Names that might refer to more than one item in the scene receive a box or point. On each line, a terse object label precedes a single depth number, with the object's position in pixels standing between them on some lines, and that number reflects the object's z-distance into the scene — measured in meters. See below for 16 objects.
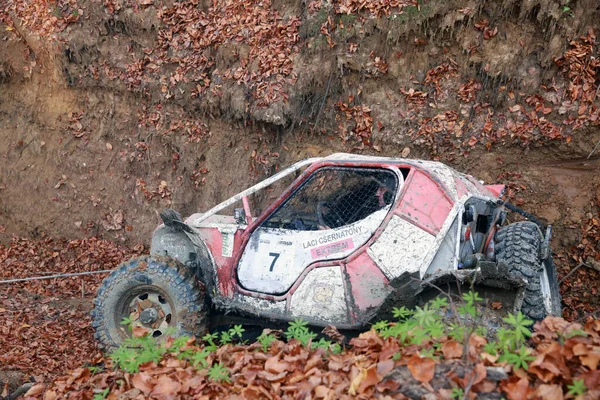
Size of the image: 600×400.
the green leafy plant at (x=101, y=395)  3.38
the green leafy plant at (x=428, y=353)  2.96
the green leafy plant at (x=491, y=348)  2.96
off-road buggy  4.77
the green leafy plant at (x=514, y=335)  2.93
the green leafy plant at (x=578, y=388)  2.59
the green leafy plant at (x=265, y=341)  3.63
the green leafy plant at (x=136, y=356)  3.61
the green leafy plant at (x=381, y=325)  3.58
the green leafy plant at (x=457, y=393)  2.73
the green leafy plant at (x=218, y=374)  3.29
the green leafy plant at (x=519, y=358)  2.81
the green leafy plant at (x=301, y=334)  3.60
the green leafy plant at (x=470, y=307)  3.17
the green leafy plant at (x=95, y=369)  3.79
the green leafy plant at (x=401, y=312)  3.53
